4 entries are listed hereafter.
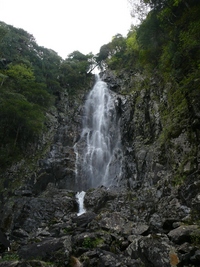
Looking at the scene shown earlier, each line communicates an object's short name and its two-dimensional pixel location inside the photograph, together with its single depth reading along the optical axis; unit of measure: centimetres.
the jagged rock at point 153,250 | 616
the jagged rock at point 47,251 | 752
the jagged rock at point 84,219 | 1139
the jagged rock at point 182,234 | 684
